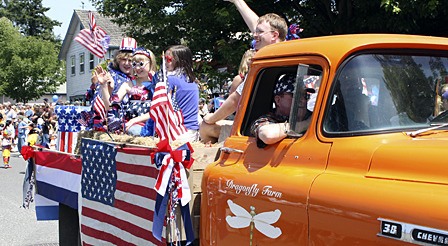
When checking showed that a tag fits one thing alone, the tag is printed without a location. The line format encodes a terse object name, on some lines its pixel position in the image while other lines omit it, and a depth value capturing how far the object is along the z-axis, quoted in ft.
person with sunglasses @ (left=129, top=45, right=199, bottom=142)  17.26
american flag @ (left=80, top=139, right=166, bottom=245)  13.41
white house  127.13
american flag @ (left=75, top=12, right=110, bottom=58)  24.32
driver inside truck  10.46
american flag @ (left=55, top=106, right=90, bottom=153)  22.62
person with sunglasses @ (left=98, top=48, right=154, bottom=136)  18.61
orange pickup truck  8.13
